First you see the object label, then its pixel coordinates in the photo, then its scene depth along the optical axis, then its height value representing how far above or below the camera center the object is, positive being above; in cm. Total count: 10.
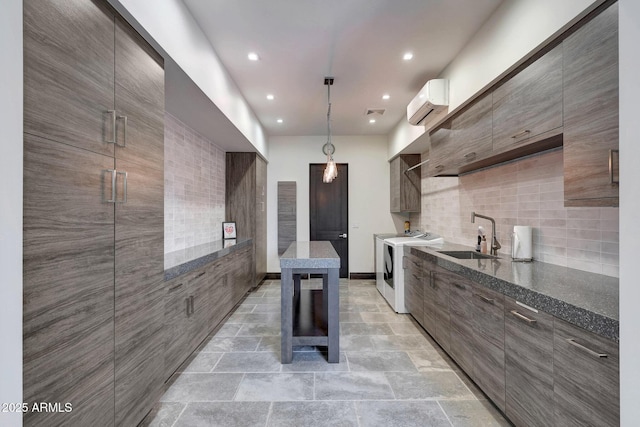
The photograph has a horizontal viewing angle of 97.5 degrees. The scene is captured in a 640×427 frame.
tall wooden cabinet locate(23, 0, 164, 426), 101 +0
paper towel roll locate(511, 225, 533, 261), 221 -23
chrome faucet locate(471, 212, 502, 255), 264 -26
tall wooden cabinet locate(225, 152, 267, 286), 464 +39
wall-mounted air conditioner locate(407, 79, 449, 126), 288 +124
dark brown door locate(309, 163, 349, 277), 571 +13
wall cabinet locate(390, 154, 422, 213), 488 +54
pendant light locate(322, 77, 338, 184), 320 +54
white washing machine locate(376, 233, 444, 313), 371 -71
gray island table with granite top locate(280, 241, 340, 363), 242 -79
